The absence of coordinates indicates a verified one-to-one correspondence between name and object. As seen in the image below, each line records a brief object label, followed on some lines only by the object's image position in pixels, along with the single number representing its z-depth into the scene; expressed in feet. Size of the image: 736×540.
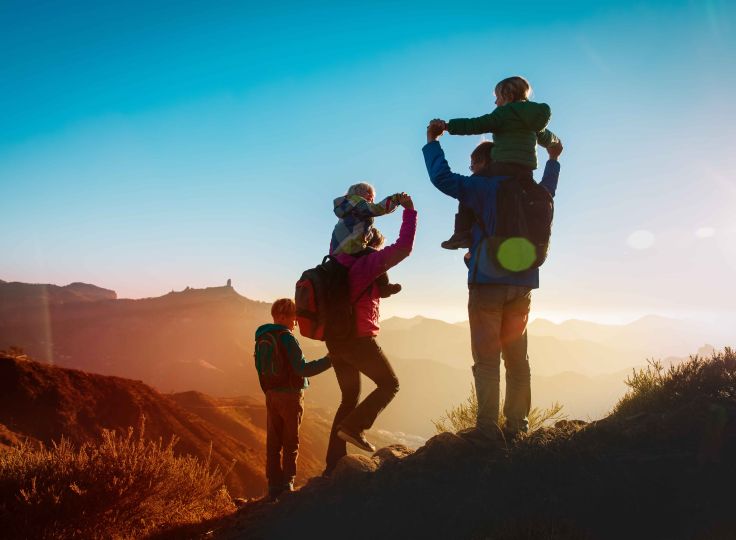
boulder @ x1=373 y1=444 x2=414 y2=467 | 11.87
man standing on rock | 11.05
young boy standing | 13.66
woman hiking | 11.55
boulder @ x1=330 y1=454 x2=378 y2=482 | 11.80
